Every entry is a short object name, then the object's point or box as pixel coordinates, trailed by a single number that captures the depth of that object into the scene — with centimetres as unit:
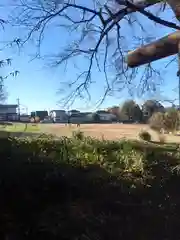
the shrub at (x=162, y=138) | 1332
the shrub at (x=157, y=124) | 1680
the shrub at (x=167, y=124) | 1647
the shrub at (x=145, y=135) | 1372
